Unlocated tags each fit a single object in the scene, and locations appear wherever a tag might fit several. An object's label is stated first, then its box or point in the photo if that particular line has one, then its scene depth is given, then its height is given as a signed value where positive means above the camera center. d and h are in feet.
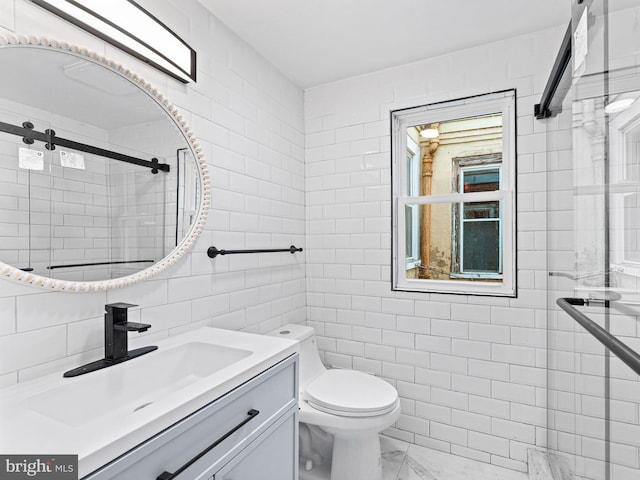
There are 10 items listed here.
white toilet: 5.36 -2.87
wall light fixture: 3.65 +2.60
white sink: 3.05 -1.54
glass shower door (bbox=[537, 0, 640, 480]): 2.63 +0.01
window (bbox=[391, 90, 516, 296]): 6.73 +0.99
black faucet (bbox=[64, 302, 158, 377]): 3.67 -1.02
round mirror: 3.21 +0.81
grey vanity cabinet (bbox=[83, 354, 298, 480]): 2.51 -1.85
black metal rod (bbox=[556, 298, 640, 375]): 2.36 -0.81
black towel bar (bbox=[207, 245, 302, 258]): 5.49 -0.17
